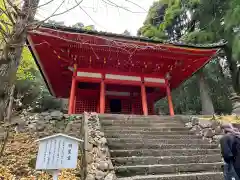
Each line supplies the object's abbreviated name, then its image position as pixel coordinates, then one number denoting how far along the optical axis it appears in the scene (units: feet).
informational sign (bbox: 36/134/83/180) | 8.87
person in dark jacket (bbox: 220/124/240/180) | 8.26
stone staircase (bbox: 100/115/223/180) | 13.41
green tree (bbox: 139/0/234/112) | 41.37
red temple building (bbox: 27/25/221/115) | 25.80
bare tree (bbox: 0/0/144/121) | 7.23
